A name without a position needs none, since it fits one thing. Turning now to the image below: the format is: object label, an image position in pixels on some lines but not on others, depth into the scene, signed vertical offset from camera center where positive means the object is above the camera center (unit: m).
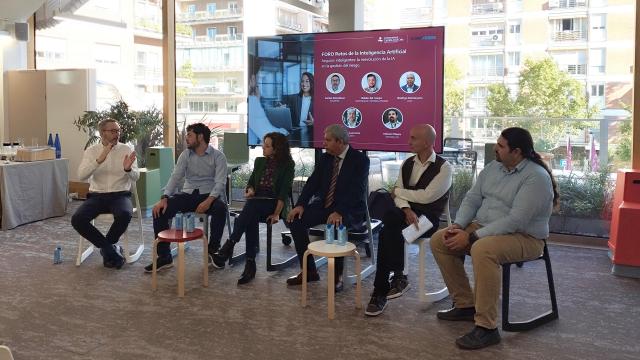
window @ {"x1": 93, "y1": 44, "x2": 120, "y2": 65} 8.20 +1.01
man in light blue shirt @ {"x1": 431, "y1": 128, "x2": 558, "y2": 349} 3.27 -0.57
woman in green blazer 4.57 -0.50
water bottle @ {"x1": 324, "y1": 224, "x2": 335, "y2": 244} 3.90 -0.67
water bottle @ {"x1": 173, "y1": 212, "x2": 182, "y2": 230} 4.24 -0.64
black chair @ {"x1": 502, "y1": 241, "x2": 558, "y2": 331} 3.38 -1.04
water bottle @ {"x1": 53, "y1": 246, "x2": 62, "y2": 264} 4.91 -1.03
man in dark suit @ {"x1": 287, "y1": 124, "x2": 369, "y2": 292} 4.29 -0.46
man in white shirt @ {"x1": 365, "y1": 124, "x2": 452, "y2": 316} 3.86 -0.48
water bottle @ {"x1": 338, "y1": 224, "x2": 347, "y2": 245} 3.86 -0.67
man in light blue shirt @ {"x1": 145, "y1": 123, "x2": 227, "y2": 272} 4.77 -0.48
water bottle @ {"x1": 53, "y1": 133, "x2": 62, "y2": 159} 6.80 -0.22
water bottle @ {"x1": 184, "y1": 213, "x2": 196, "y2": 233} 4.23 -0.66
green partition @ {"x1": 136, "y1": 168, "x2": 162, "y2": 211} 6.82 -0.66
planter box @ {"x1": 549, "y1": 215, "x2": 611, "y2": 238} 5.61 -0.88
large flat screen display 5.07 +0.39
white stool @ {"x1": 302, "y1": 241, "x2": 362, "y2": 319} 3.67 -0.78
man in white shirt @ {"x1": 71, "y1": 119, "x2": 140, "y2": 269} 4.81 -0.49
